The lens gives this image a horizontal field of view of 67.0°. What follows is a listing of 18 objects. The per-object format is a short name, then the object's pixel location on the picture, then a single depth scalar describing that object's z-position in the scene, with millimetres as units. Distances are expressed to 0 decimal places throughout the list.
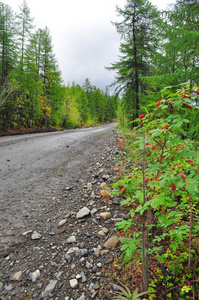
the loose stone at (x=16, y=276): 2159
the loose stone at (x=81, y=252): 2358
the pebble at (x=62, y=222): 3117
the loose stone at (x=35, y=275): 2147
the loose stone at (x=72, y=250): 2444
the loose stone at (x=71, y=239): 2644
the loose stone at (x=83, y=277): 2005
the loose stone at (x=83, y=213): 3184
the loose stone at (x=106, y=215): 2972
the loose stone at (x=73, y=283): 1957
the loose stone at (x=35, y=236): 2854
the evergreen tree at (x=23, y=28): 19172
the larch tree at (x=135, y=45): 12797
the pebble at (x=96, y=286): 1887
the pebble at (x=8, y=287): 2033
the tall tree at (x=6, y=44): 17438
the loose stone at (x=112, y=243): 2369
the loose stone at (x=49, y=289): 1928
